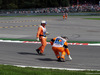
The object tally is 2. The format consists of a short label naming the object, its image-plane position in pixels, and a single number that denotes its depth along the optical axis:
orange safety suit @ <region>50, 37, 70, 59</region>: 10.71
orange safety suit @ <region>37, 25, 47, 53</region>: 12.46
